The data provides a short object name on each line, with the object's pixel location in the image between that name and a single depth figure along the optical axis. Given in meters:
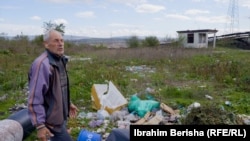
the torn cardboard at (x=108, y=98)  5.51
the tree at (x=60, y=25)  28.61
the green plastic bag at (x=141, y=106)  5.29
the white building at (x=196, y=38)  33.00
